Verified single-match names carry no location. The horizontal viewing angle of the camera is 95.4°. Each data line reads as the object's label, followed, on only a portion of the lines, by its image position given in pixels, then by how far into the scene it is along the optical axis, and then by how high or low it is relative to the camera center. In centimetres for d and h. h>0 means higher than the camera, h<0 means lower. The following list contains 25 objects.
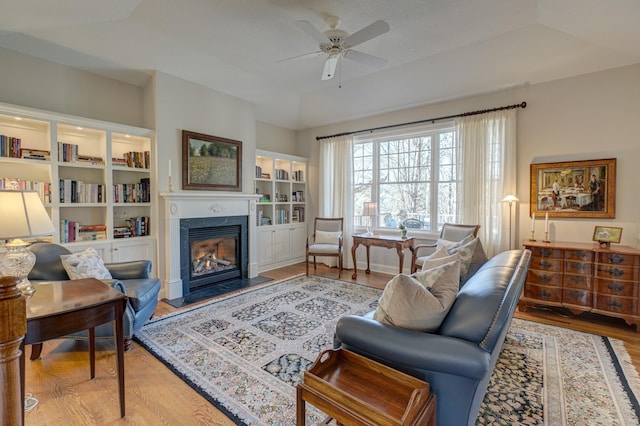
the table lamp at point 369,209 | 490 -6
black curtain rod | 393 +136
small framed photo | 322 -33
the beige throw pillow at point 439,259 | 206 -43
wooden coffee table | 112 -80
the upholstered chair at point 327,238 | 480 -58
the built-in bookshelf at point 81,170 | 295 +42
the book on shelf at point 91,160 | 336 +54
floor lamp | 378 +8
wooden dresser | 298 -80
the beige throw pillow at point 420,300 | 141 -47
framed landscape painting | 403 +64
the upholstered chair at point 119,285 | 239 -75
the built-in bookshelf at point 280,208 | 537 -5
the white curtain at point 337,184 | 550 +41
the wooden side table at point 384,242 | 443 -58
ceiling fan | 249 +155
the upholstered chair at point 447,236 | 396 -43
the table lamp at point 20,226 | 163 -12
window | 464 +49
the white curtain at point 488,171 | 397 +48
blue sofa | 121 -63
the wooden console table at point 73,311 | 147 -57
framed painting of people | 343 +21
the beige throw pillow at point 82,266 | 250 -53
